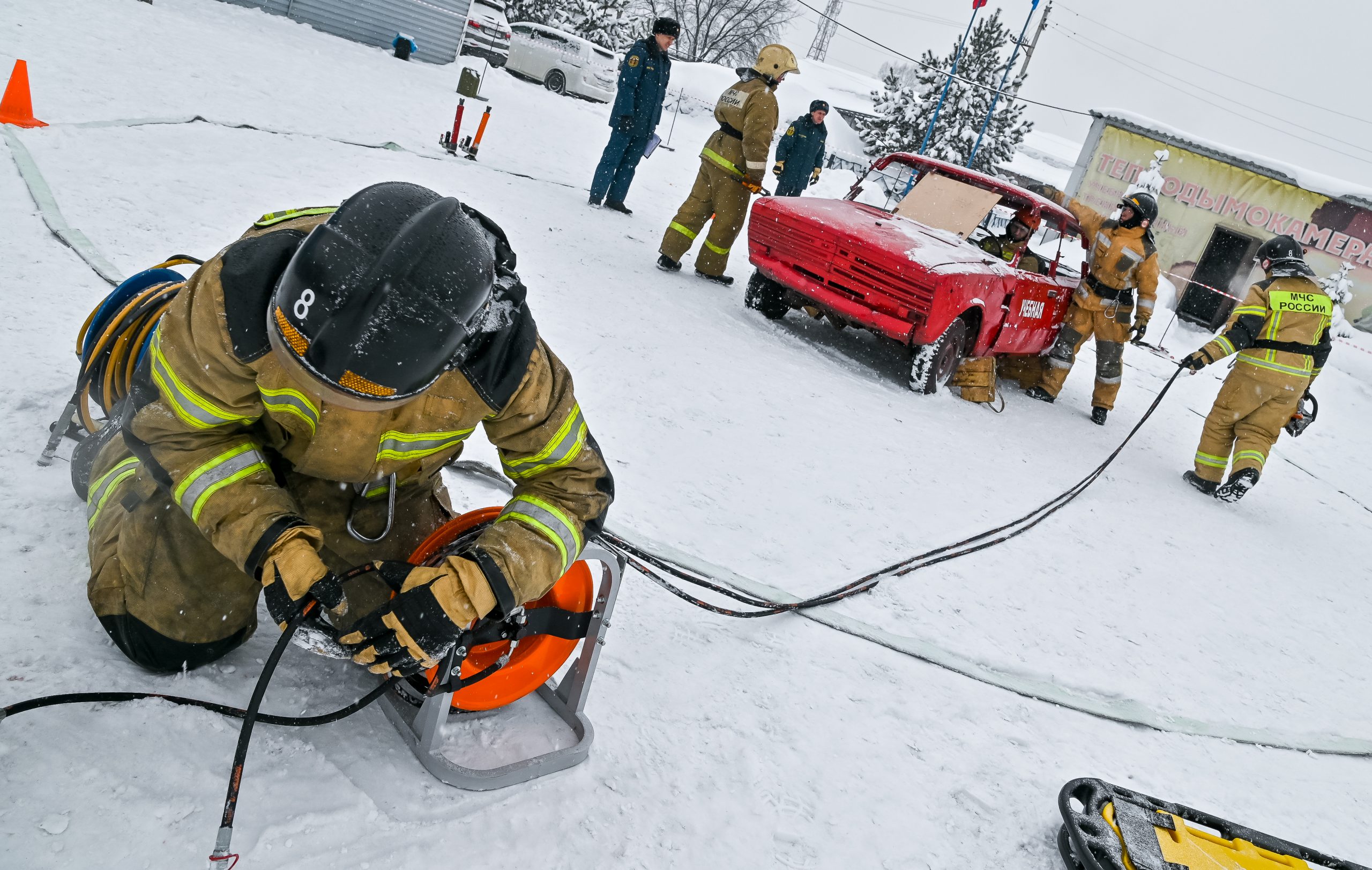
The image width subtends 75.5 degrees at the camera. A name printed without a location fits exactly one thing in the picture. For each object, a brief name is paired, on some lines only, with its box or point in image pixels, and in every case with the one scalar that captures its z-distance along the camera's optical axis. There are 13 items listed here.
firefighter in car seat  7.45
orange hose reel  2.19
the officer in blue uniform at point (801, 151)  10.06
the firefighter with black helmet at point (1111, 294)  7.33
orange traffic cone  5.52
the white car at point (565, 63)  19.45
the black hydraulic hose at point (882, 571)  2.76
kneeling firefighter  1.68
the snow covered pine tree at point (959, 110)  25.09
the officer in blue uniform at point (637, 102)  8.69
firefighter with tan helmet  7.49
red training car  6.00
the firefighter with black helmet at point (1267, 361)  6.43
